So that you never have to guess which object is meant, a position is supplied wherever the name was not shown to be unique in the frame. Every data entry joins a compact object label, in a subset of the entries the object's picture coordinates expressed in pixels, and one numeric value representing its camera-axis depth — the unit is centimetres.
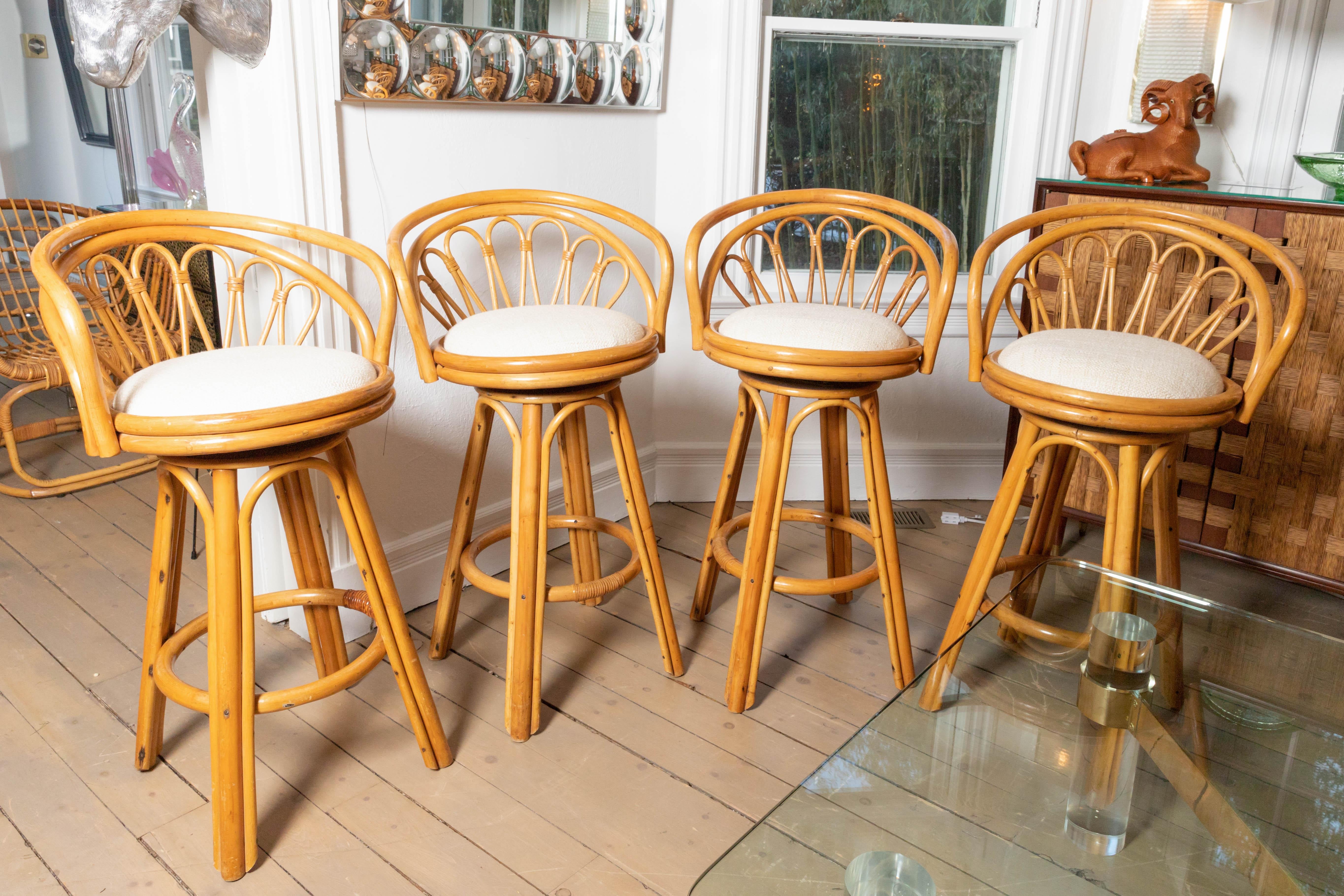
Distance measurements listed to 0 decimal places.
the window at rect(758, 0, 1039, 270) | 255
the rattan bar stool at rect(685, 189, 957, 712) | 167
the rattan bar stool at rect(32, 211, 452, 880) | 126
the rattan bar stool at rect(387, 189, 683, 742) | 161
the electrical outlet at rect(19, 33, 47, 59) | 521
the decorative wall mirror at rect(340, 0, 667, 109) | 186
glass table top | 95
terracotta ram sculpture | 229
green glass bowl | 206
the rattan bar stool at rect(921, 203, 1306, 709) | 147
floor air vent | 269
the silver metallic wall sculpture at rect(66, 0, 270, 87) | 152
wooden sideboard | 202
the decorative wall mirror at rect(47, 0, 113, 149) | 517
